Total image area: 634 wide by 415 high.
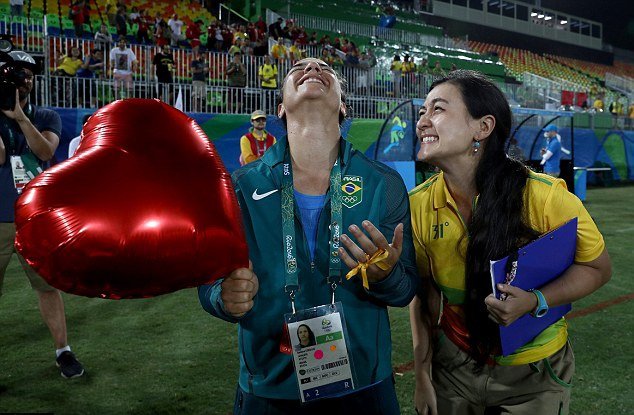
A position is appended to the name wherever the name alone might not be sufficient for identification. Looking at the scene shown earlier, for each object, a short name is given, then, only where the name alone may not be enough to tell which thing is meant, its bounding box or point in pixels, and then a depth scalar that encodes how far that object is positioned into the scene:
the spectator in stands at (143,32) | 13.17
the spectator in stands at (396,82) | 14.20
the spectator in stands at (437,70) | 17.40
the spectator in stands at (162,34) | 13.11
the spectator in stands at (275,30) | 16.06
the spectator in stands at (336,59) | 14.19
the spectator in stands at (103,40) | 10.90
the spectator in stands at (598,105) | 22.45
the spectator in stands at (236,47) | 12.20
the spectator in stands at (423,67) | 17.75
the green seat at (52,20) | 13.44
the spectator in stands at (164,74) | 10.55
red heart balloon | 1.05
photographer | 2.92
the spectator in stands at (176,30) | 14.22
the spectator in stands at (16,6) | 11.70
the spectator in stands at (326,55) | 14.93
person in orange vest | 6.75
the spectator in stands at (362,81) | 13.63
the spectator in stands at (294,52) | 14.19
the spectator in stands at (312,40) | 16.45
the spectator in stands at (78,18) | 12.75
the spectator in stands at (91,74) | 9.73
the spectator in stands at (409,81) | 14.43
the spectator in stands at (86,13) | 13.13
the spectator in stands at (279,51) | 14.13
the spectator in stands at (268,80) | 12.01
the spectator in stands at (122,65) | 10.05
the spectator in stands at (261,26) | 16.52
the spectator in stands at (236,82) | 11.33
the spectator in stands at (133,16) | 14.62
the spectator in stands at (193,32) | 15.01
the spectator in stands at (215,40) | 14.21
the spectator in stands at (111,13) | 13.96
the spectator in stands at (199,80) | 10.76
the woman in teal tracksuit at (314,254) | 1.50
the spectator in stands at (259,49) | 13.80
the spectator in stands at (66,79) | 9.55
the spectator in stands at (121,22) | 13.38
